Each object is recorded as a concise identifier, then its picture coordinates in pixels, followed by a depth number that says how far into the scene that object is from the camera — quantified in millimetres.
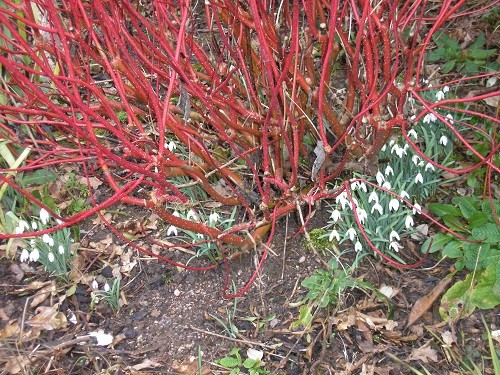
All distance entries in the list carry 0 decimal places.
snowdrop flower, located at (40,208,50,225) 2425
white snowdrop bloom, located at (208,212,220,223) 2443
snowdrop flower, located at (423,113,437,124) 2590
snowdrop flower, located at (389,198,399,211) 2352
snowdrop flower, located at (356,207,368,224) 2336
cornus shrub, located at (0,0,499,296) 1927
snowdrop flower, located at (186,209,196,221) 2299
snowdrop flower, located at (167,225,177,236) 2500
